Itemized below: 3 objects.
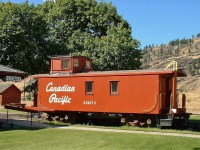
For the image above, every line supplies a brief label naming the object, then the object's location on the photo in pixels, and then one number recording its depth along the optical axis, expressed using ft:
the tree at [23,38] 108.78
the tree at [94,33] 116.98
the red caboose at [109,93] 74.02
